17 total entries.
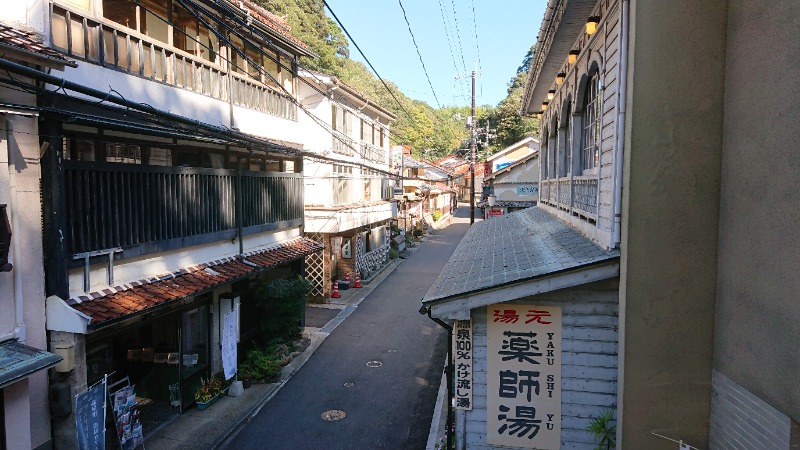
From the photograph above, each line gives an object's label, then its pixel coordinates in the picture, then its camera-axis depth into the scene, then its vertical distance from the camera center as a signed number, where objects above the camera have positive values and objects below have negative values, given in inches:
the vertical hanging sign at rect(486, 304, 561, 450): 281.1 -107.5
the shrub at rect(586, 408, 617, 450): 265.1 -129.8
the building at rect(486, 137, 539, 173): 1731.1 +147.8
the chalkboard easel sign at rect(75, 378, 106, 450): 316.2 -152.0
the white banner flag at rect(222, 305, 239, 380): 485.4 -152.9
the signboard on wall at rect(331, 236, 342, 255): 917.8 -100.0
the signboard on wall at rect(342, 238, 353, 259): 1011.9 -113.2
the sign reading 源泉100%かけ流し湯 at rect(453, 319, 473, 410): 291.4 -100.9
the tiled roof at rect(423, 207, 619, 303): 278.6 -46.2
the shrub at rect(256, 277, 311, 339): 576.7 -136.1
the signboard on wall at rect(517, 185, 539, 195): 1127.0 +5.5
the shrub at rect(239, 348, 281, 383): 534.6 -195.6
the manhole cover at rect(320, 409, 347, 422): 461.4 -214.1
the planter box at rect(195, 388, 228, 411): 464.1 -204.5
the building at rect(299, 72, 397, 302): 862.5 -3.3
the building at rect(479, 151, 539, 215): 1136.8 +19.9
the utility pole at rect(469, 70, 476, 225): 1312.3 +48.3
